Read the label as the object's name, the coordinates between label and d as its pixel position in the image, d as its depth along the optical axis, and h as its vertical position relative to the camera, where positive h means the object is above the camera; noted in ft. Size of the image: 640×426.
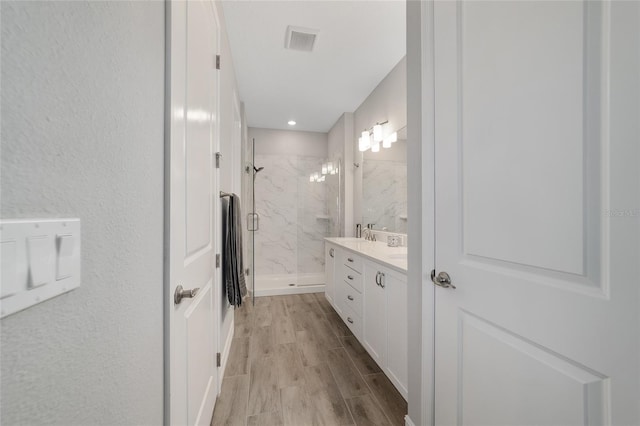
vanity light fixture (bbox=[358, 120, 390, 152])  8.99 +2.72
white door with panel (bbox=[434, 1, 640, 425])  1.97 +0.02
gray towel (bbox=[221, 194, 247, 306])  6.31 -1.02
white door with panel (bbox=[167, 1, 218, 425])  2.87 +0.05
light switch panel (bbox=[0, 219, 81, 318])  1.00 -0.22
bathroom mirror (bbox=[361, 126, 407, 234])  8.22 +0.91
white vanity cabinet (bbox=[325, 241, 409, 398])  5.16 -2.39
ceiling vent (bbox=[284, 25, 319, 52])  6.61 +4.71
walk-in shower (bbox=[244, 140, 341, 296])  13.89 -0.19
